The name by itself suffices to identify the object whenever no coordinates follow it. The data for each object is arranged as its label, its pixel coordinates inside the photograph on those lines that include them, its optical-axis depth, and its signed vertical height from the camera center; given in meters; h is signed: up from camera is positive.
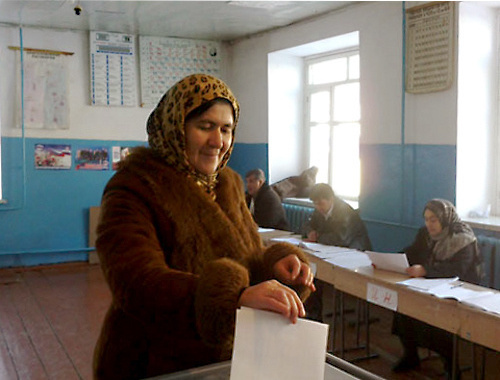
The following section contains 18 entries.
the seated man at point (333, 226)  4.28 -0.55
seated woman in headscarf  3.15 -0.63
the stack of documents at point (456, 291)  2.45 -0.66
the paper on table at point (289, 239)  4.12 -0.64
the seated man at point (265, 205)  5.19 -0.45
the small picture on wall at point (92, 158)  6.29 +0.00
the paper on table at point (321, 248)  3.73 -0.64
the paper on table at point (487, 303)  2.37 -0.66
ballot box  1.19 -0.49
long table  2.33 -0.72
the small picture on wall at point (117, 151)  6.44 +0.08
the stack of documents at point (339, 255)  3.34 -0.65
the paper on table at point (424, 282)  2.72 -0.65
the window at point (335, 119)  5.59 +0.44
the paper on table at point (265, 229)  4.69 -0.64
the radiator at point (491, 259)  3.61 -0.68
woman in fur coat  1.04 -0.16
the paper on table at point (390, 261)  3.07 -0.59
